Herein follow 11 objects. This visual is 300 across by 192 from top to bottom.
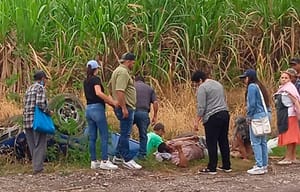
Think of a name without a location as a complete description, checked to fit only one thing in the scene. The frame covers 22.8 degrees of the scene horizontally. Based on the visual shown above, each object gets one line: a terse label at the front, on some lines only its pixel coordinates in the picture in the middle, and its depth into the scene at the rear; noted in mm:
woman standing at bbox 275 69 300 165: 13250
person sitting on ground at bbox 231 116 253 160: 13812
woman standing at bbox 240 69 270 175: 12344
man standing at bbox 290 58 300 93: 13891
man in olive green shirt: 12227
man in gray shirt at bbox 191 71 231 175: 12289
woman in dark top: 12211
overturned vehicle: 13164
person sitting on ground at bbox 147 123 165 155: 13828
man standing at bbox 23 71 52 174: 12211
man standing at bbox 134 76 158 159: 13203
